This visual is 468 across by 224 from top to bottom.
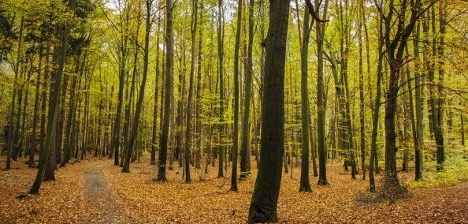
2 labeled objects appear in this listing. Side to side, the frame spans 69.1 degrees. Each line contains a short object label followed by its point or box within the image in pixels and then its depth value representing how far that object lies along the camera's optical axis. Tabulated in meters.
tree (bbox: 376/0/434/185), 12.24
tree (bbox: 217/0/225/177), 21.05
